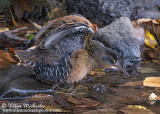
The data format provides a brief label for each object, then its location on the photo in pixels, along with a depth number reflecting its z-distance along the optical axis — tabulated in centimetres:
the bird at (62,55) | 704
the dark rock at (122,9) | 1614
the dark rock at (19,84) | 714
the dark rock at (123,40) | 1107
